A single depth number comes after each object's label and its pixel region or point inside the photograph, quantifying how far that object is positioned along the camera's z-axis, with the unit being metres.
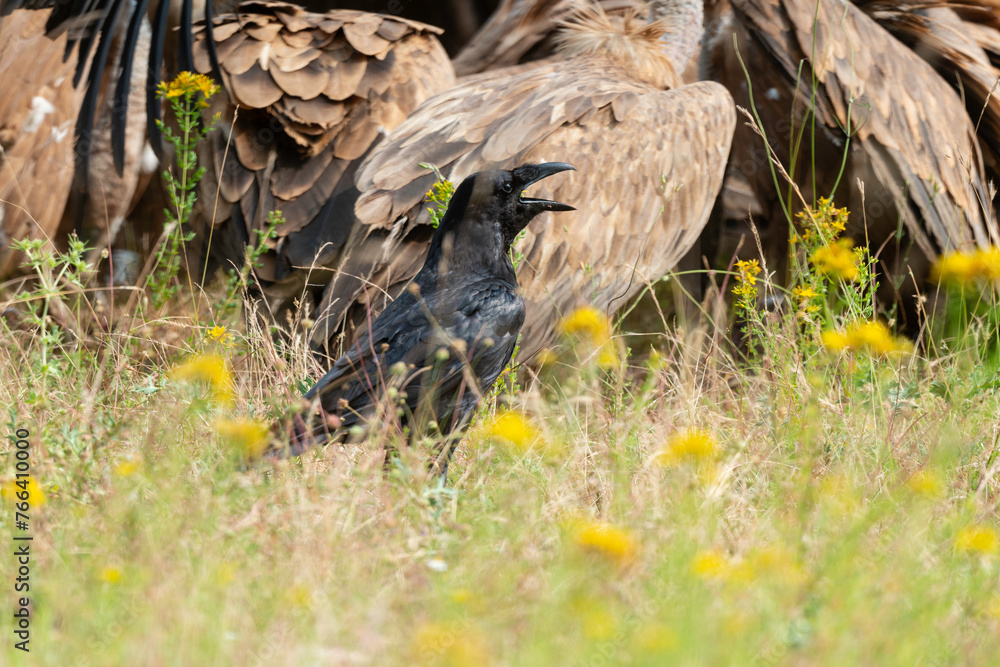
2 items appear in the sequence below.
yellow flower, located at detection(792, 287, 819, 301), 5.94
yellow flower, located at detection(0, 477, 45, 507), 3.74
